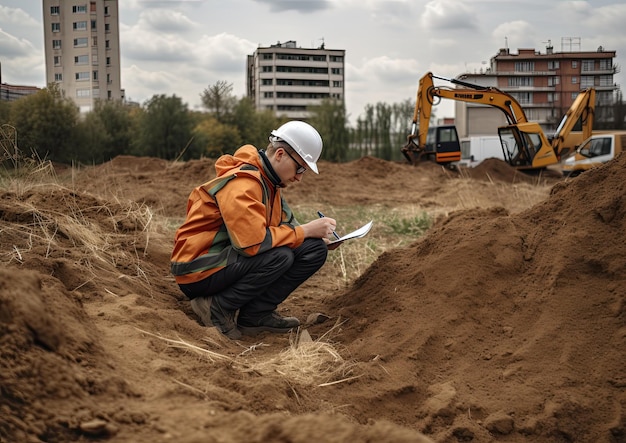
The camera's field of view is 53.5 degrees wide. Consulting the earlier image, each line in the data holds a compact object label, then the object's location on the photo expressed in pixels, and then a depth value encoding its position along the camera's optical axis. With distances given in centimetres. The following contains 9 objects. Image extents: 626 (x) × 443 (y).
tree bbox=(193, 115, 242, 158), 3206
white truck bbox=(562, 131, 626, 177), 1798
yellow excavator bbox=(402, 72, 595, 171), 1892
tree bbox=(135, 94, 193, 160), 2739
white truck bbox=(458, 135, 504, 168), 2897
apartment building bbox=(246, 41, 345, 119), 7019
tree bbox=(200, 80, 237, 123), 3722
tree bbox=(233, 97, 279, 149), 3759
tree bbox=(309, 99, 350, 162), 4372
